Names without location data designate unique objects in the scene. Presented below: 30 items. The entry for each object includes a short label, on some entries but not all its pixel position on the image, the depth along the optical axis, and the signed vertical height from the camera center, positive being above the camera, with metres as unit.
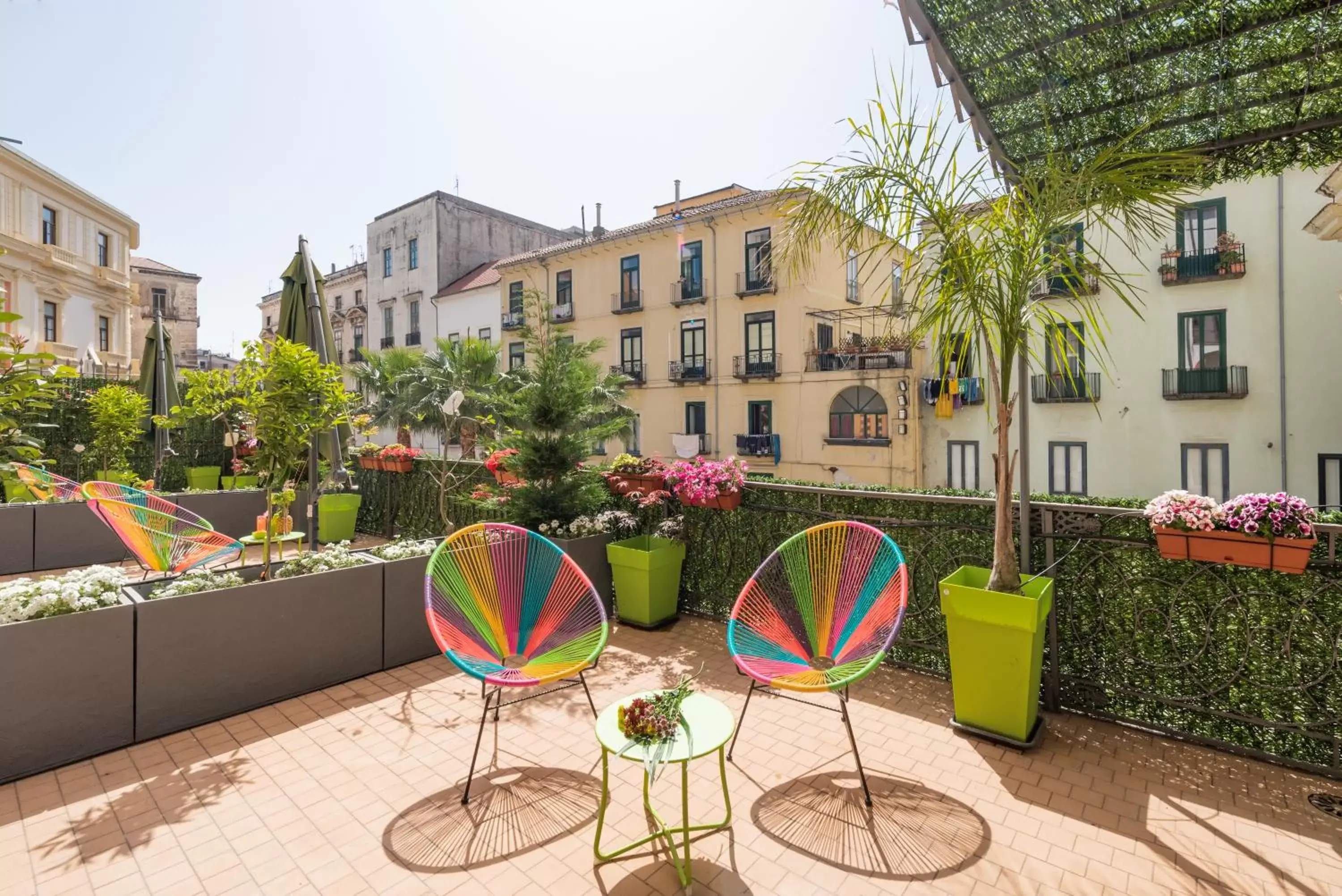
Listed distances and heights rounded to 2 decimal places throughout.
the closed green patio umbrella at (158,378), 9.02 +1.03
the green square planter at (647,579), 4.80 -1.00
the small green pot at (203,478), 10.66 -0.49
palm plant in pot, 2.89 +0.95
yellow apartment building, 16.38 +3.11
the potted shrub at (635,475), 4.98 -0.21
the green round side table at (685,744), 2.05 -0.98
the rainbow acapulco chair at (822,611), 2.76 -0.83
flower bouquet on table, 2.09 -0.93
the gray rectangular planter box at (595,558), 4.98 -0.87
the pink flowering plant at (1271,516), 2.52 -0.27
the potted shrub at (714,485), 4.45 -0.25
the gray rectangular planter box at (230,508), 7.23 -0.69
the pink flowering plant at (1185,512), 2.70 -0.28
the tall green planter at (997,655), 2.95 -0.99
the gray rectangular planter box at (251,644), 3.13 -1.06
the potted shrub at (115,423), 7.81 +0.34
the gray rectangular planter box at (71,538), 6.31 -0.91
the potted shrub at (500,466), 5.56 -0.15
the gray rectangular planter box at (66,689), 2.75 -1.08
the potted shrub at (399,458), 7.70 -0.11
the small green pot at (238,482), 9.70 -0.51
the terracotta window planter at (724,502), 4.47 -0.37
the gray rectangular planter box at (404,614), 4.05 -1.07
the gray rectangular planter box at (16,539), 6.13 -0.87
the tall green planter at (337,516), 7.95 -0.85
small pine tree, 5.14 +0.13
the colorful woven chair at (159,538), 4.49 -0.65
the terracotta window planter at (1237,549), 2.54 -0.42
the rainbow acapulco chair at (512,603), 3.07 -0.83
